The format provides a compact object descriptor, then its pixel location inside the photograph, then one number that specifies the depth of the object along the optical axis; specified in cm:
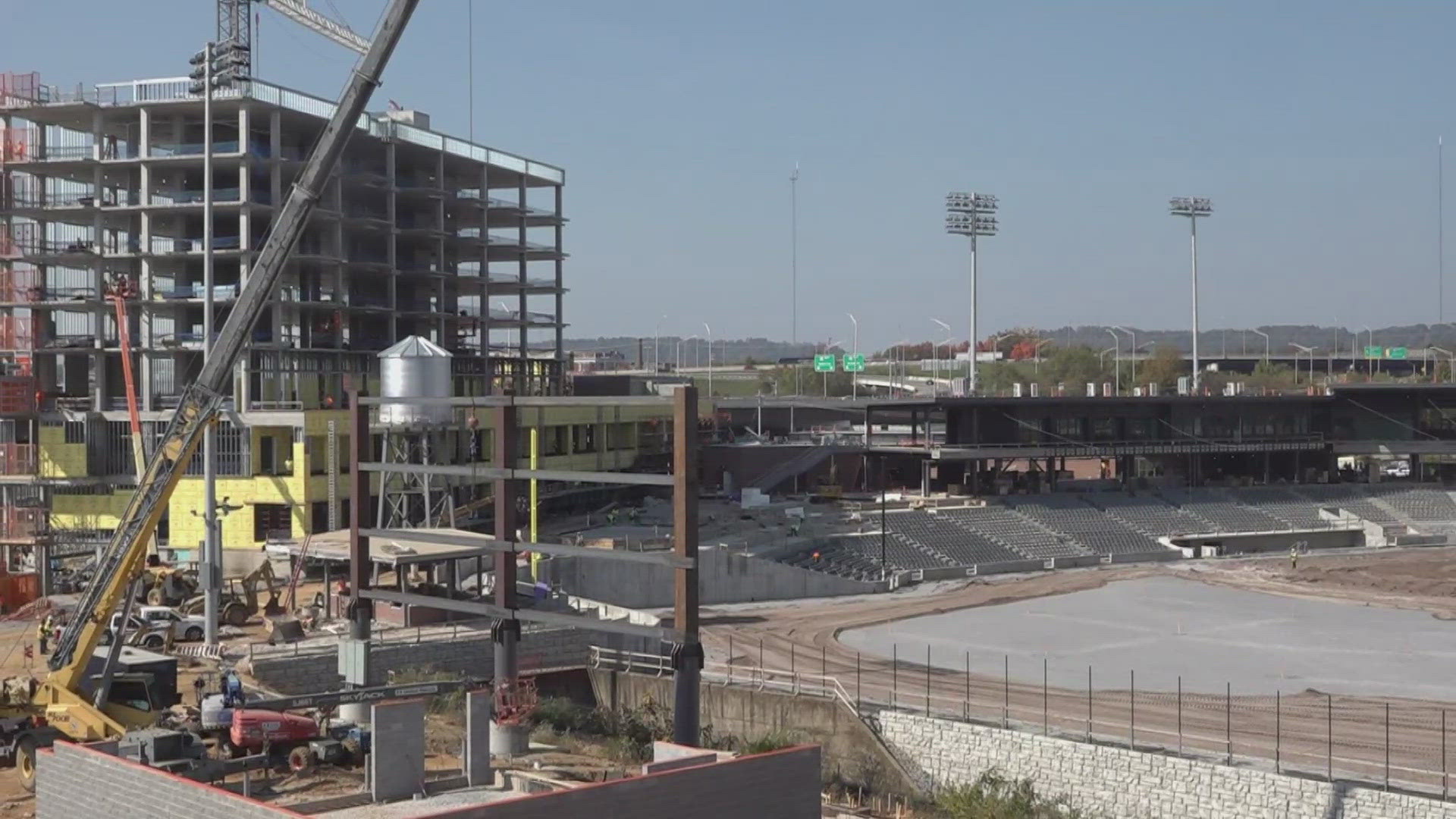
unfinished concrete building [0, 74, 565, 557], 7056
